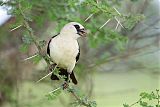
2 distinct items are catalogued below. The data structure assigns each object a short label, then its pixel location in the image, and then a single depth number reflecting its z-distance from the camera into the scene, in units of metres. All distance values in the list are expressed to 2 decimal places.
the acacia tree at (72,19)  5.38
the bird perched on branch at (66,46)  5.44
